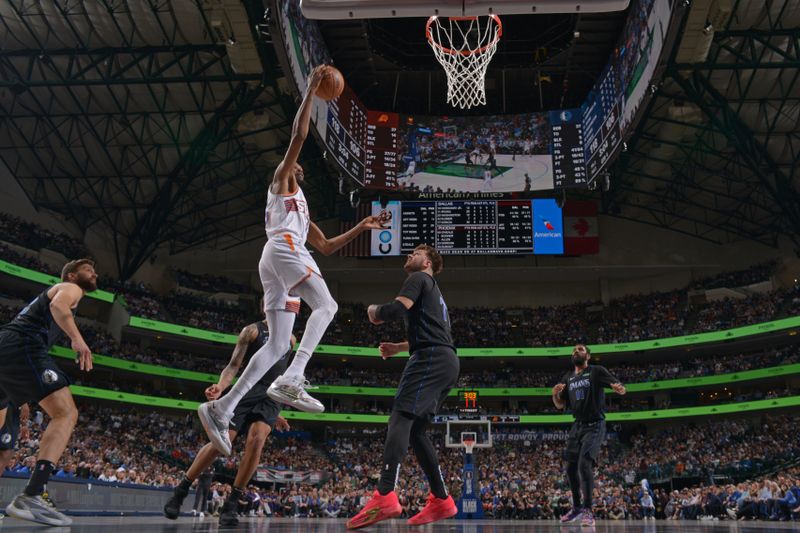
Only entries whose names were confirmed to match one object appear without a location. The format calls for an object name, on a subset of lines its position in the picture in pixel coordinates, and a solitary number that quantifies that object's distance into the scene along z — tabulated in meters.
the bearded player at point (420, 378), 5.09
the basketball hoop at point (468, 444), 24.23
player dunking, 5.32
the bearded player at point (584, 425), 8.42
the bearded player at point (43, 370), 5.28
